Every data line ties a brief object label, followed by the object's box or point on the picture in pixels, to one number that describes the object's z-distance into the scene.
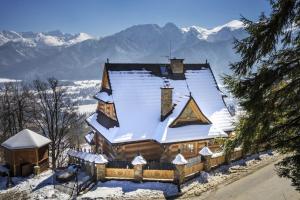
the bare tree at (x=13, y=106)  37.56
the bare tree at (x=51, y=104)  34.22
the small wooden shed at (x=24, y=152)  25.14
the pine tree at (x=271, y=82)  8.58
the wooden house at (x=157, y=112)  26.22
